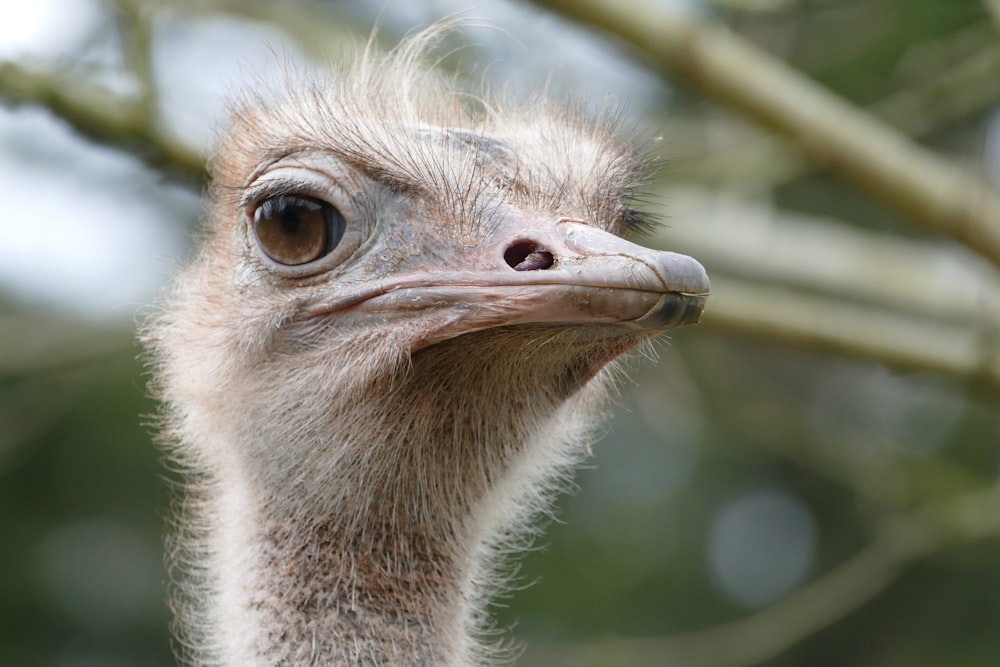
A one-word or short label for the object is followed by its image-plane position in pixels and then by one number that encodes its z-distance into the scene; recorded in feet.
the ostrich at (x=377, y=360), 16.49
